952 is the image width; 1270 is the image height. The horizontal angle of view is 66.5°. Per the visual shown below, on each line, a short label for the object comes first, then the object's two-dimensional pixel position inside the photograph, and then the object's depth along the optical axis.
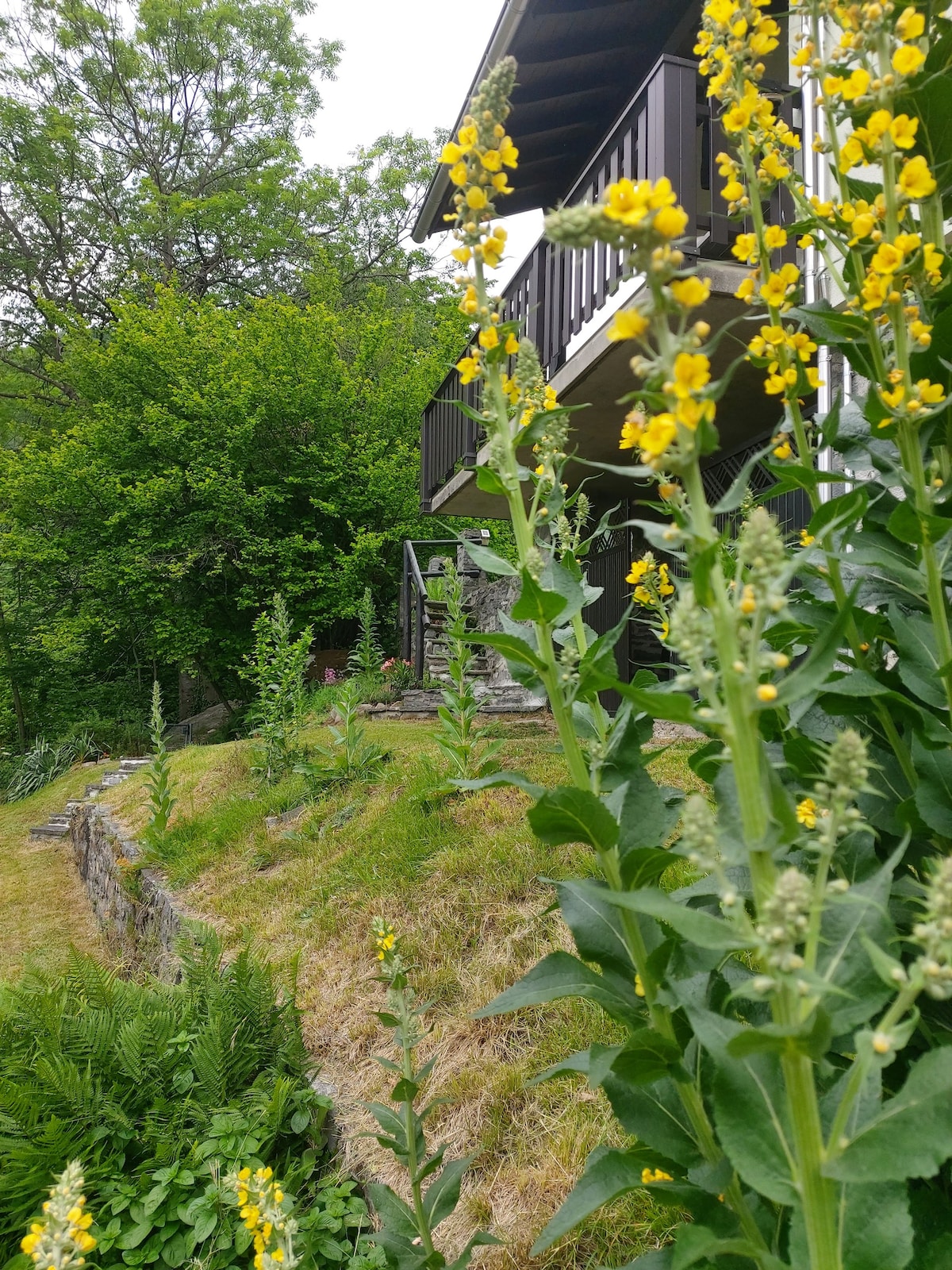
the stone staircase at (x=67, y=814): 9.54
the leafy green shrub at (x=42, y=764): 12.20
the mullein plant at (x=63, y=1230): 1.02
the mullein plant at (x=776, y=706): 0.57
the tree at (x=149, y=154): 15.80
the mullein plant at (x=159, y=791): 5.71
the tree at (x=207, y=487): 12.85
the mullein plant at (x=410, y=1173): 1.44
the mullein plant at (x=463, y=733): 4.12
